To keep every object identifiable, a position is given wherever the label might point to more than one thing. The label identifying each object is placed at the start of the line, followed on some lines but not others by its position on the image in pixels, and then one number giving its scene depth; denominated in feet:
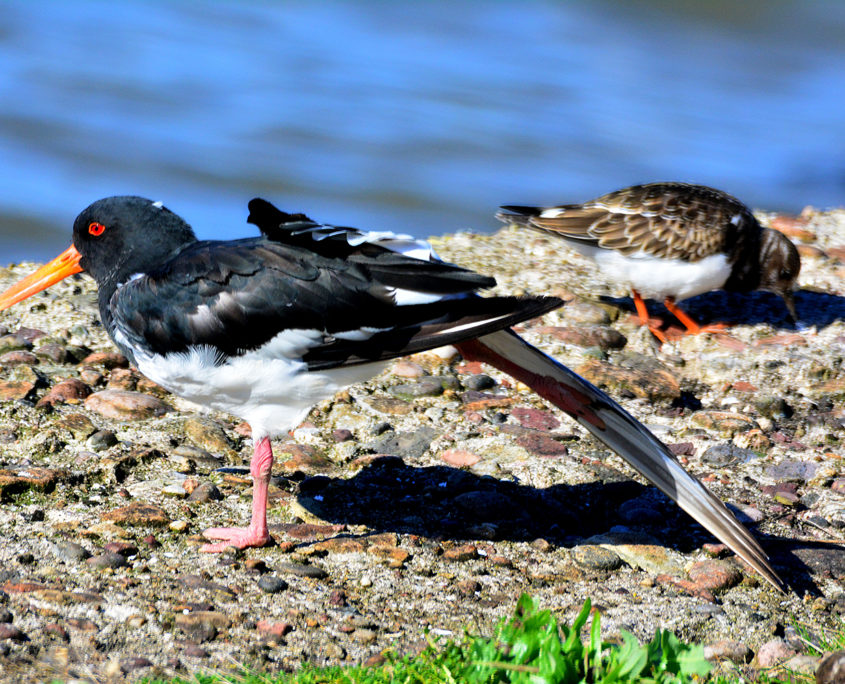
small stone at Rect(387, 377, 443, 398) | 34.30
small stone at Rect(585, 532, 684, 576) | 25.54
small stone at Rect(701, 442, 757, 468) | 31.01
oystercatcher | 24.59
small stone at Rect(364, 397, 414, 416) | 33.19
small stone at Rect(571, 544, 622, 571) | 25.31
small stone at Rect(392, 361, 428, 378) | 35.45
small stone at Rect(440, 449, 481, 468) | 30.45
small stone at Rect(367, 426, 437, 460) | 30.94
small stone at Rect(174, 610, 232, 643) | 20.53
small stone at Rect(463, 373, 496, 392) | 35.09
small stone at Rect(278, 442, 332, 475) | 29.86
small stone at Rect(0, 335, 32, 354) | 34.53
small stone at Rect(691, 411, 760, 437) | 32.50
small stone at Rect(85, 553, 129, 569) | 22.99
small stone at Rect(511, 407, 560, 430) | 32.76
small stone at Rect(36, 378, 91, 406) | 31.55
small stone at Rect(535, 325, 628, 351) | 38.47
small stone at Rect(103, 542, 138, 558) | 23.72
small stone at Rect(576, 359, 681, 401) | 34.68
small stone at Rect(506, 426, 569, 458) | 30.83
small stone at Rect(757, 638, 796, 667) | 21.21
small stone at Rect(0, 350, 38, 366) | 33.47
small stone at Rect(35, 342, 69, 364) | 34.19
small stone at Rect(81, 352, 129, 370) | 34.50
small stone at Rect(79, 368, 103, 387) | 33.30
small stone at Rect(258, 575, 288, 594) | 22.93
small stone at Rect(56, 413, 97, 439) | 29.64
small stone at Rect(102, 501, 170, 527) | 25.27
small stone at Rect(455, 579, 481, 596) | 23.75
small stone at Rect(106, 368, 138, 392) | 33.34
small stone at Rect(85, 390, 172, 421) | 31.32
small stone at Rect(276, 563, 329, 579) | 24.00
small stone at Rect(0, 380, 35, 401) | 31.27
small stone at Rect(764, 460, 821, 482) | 30.09
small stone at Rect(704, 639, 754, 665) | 21.40
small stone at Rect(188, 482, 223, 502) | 27.40
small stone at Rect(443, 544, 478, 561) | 25.34
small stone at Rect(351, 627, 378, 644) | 21.15
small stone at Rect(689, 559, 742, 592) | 24.68
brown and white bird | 41.55
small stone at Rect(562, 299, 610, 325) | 40.78
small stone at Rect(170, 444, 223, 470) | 29.30
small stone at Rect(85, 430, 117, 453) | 29.09
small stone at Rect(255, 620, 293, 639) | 20.94
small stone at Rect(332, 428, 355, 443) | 31.58
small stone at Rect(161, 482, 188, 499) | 27.40
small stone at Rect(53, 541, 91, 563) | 23.22
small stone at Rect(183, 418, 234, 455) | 30.37
